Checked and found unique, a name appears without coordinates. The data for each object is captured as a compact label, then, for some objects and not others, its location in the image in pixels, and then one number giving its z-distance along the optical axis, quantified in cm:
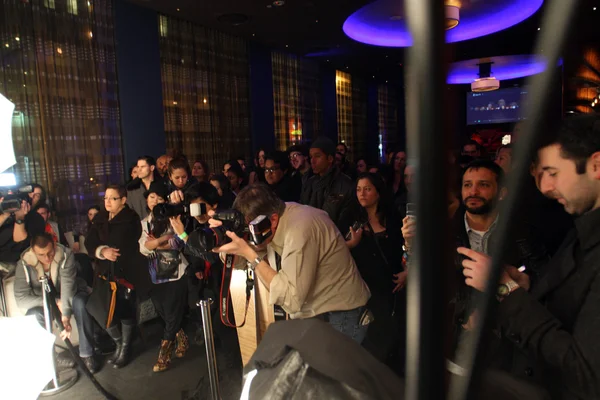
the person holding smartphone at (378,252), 235
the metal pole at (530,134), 22
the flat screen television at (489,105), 1020
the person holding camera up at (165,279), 264
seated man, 282
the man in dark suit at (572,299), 79
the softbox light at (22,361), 114
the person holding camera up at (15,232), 303
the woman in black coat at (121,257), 288
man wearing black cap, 335
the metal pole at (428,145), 21
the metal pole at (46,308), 270
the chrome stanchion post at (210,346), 179
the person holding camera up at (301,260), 163
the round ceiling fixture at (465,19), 577
